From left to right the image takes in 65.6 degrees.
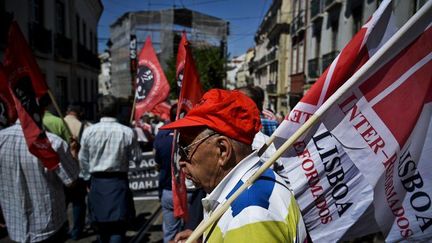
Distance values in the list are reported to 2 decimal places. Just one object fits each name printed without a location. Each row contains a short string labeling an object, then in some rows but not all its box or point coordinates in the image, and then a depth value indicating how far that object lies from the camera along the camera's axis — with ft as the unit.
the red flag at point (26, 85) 9.29
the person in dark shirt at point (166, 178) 12.30
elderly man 3.58
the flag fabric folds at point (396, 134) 4.52
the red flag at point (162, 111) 26.29
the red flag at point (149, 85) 17.66
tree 86.99
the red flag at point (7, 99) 10.32
